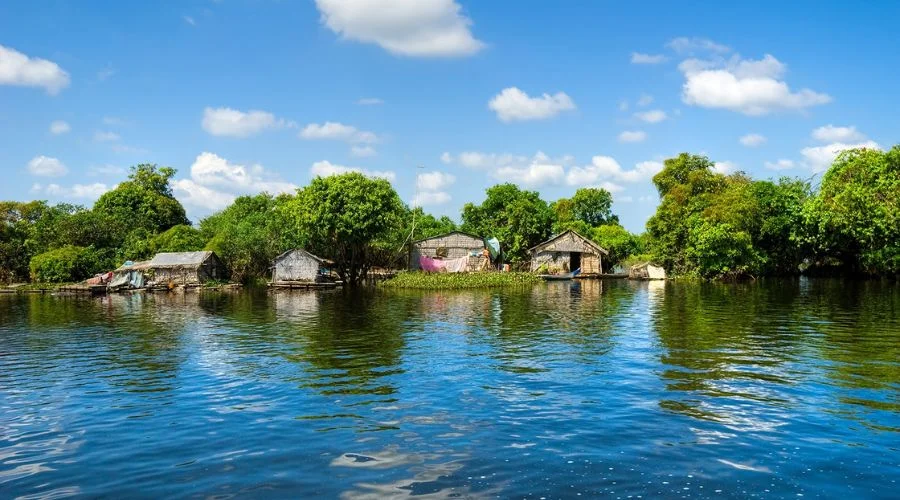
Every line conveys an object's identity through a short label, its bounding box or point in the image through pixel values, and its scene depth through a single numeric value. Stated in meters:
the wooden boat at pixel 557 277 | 55.03
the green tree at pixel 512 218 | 63.66
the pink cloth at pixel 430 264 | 55.44
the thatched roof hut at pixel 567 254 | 58.38
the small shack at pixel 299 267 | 49.56
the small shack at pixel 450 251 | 56.19
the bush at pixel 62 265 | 51.31
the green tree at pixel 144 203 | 65.62
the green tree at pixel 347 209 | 46.06
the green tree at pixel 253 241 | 53.03
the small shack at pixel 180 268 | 50.06
